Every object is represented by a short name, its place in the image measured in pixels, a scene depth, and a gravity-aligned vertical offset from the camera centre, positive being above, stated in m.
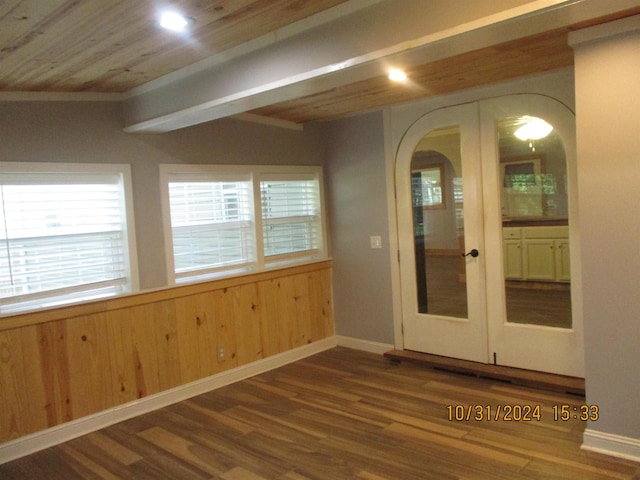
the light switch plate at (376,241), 4.83 -0.25
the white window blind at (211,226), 4.12 -0.01
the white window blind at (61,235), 3.27 -0.01
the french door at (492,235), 3.74 -0.22
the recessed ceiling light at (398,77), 3.36 +0.91
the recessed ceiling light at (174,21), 2.27 +0.92
